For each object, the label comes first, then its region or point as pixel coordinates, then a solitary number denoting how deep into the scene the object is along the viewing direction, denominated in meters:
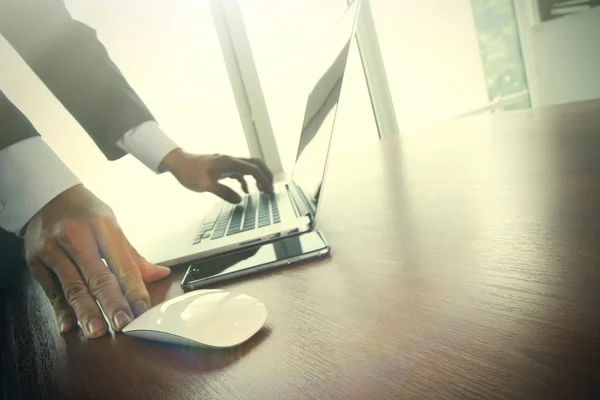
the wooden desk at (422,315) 0.24
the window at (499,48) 2.60
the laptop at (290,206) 0.69
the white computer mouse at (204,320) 0.36
